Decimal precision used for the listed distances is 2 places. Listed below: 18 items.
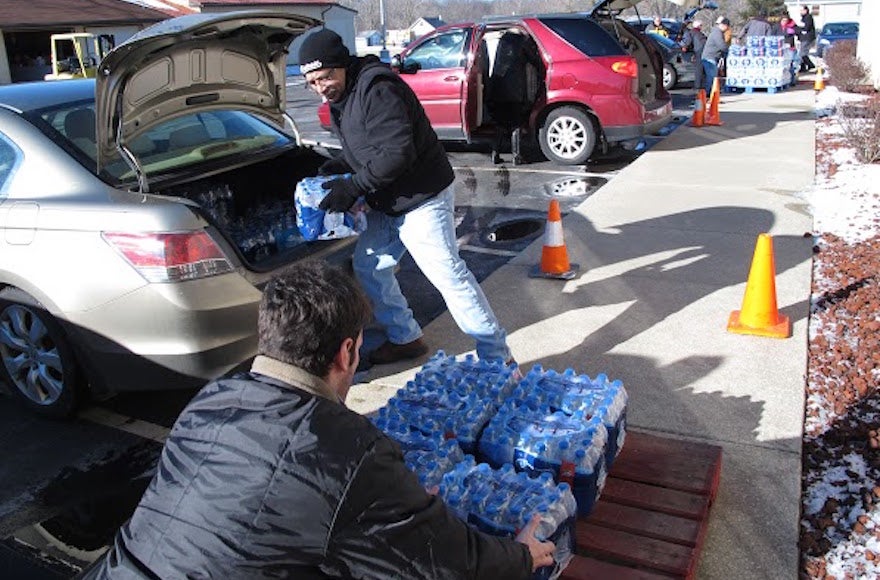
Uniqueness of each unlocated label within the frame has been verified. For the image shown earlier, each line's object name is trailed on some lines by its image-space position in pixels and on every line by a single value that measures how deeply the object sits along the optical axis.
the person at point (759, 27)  16.94
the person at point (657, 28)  21.00
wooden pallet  2.54
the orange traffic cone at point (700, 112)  12.62
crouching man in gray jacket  1.63
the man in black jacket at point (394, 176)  3.70
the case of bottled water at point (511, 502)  2.37
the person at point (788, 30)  19.12
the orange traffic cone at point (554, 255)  5.72
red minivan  9.49
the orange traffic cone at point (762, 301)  4.64
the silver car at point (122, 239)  3.50
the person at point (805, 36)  21.53
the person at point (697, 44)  16.56
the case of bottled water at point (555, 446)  2.67
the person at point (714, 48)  15.81
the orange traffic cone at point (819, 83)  17.05
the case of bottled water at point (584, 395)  2.91
